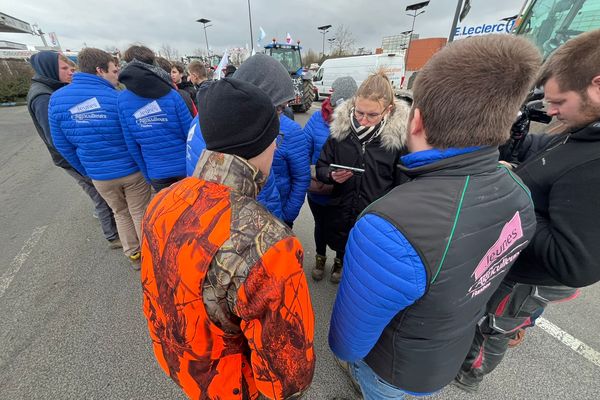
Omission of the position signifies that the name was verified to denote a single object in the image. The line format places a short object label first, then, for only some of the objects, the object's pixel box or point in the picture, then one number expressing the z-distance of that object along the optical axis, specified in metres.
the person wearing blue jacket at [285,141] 1.84
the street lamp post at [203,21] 33.91
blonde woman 1.93
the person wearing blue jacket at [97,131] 2.34
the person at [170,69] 3.73
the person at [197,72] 4.71
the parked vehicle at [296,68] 11.98
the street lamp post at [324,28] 44.59
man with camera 1.04
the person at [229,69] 5.71
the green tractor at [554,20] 2.88
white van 13.77
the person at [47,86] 2.73
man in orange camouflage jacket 0.78
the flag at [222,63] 4.48
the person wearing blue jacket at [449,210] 0.80
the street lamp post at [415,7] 25.37
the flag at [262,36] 13.96
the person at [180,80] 4.73
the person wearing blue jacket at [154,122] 2.38
